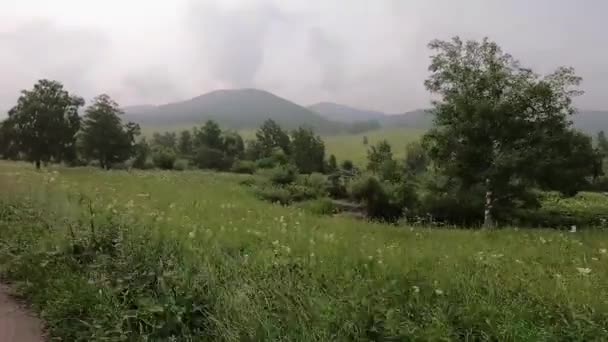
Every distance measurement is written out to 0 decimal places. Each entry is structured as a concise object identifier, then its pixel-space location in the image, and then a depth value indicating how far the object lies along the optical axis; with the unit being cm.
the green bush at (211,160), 8197
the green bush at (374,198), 3003
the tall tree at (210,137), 10150
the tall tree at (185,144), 10838
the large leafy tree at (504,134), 2192
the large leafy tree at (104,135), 4447
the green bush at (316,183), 3605
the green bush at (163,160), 6719
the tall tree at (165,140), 13688
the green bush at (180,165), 6662
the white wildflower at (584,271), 544
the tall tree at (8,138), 3459
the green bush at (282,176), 3891
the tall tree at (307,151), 7781
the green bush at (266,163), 5686
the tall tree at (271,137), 10326
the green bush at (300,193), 3250
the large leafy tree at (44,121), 3450
